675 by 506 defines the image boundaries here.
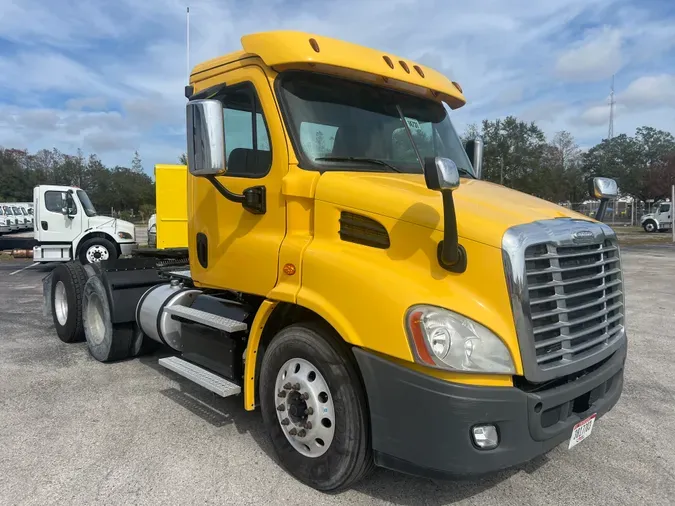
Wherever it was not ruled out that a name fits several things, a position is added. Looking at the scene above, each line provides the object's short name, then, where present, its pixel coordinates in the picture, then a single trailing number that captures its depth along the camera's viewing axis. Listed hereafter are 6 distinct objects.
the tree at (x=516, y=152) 42.19
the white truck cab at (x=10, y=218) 34.15
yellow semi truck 2.72
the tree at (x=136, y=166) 60.65
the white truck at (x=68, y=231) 16.12
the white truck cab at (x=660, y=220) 37.84
